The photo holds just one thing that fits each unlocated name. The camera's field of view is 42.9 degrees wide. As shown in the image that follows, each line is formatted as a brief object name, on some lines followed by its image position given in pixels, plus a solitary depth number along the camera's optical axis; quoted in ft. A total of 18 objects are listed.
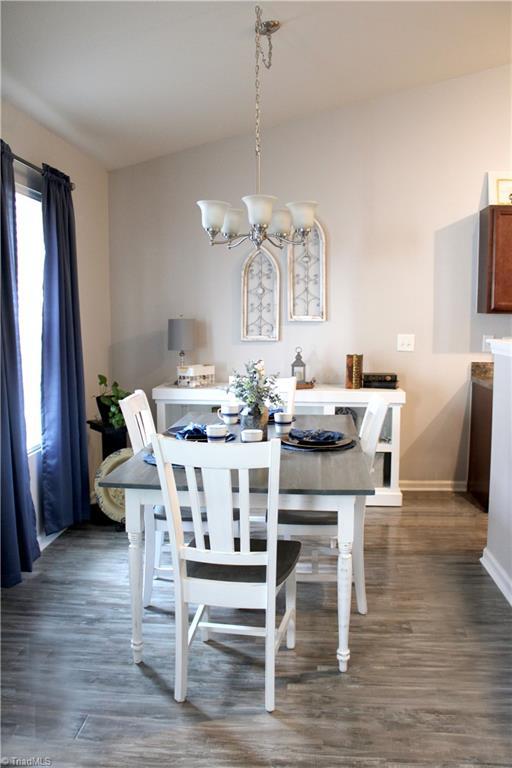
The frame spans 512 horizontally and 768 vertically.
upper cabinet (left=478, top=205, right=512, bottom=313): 14.75
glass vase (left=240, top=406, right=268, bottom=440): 10.27
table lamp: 15.89
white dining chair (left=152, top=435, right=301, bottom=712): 6.93
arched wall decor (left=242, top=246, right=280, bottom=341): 16.47
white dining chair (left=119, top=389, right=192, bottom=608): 9.59
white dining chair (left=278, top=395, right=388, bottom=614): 9.13
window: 12.24
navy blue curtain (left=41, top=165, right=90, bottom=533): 12.34
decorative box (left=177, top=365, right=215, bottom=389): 15.85
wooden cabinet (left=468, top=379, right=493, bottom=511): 14.57
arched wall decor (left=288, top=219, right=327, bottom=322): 16.28
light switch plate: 16.21
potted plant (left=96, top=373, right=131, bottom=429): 13.78
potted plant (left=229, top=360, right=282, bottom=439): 10.10
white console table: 15.11
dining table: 7.82
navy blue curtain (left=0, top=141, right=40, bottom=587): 10.27
